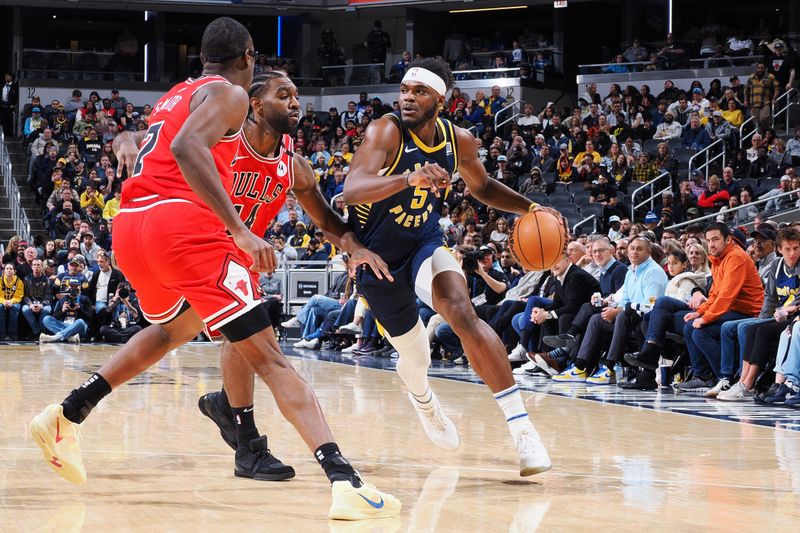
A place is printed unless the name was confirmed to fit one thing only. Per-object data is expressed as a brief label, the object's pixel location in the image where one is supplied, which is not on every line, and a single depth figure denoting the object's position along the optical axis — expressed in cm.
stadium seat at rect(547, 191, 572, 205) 1819
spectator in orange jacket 839
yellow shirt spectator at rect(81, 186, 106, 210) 1953
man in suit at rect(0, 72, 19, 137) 2516
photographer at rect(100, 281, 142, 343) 1473
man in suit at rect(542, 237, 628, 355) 977
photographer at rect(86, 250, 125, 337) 1493
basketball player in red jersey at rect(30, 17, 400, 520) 367
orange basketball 541
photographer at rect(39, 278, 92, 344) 1454
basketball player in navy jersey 466
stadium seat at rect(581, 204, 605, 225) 1722
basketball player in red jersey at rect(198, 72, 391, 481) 450
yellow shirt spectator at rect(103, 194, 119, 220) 1929
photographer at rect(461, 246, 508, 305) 1079
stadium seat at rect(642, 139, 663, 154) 1944
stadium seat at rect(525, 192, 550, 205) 1834
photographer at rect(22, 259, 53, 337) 1473
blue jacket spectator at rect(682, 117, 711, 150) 1847
